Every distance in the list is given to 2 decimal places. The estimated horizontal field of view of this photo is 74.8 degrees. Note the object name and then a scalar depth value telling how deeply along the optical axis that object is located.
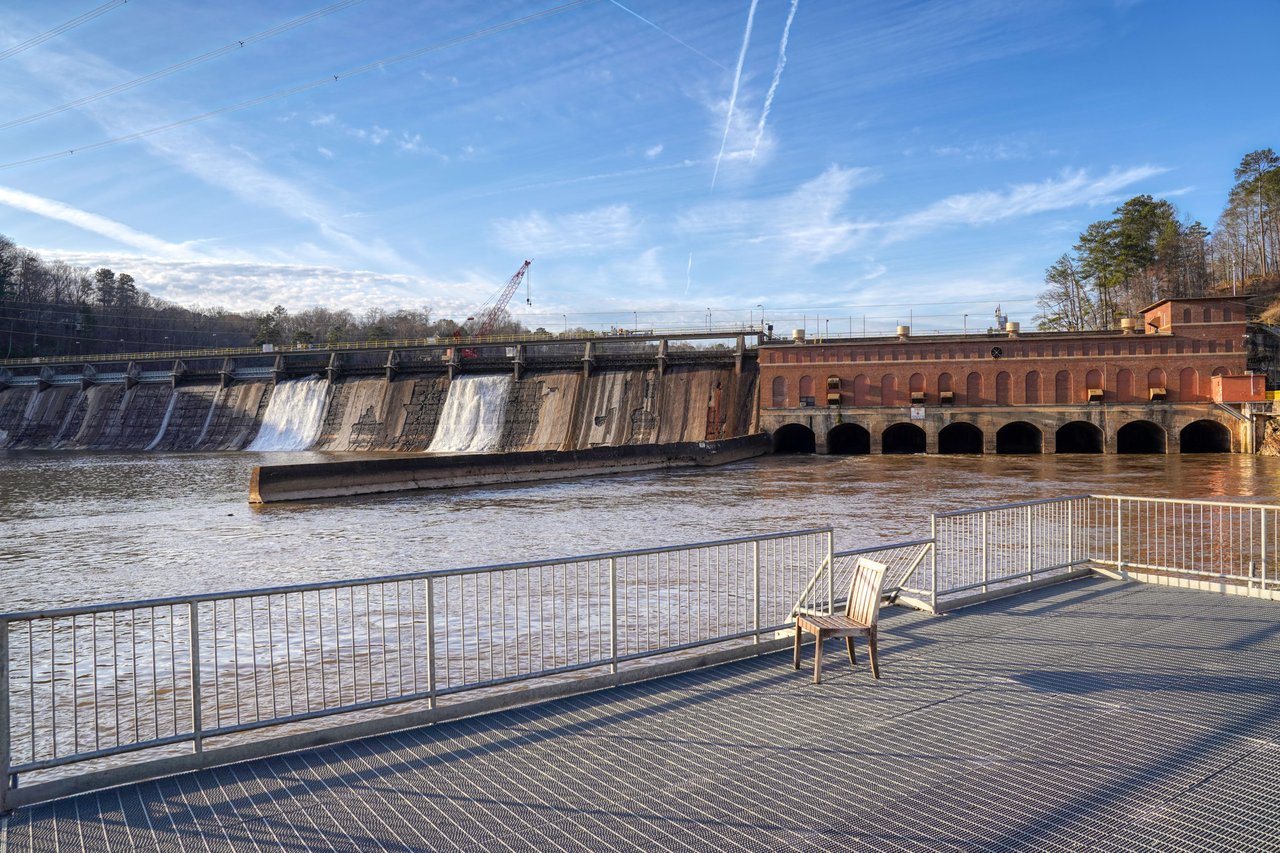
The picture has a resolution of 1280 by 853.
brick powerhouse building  49.91
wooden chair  7.20
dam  57.31
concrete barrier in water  30.56
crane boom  139.38
